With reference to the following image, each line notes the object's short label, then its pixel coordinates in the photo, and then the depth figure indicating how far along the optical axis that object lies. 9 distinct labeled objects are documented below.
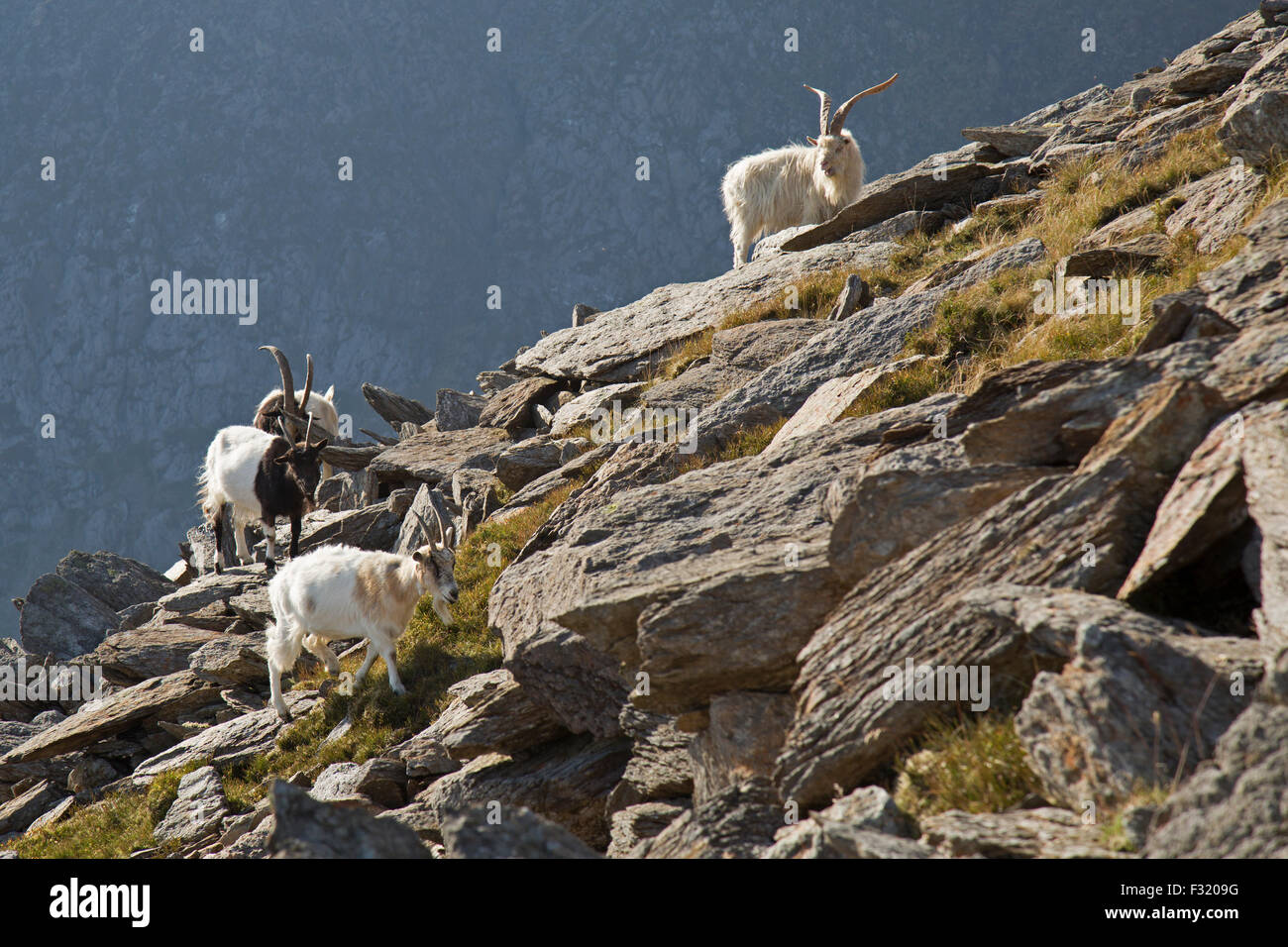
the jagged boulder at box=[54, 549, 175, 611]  20.33
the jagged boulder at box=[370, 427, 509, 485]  15.48
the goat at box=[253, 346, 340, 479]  17.36
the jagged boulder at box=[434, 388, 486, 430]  18.30
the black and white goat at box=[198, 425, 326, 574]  15.79
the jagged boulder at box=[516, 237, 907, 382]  15.33
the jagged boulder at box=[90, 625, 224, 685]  14.24
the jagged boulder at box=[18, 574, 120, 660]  19.14
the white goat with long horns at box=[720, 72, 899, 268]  18.53
